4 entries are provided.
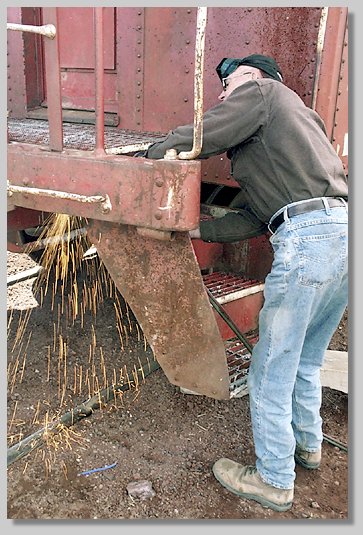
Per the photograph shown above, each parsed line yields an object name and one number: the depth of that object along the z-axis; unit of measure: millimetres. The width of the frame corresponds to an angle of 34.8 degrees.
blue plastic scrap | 3048
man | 2555
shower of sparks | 3521
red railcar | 2432
